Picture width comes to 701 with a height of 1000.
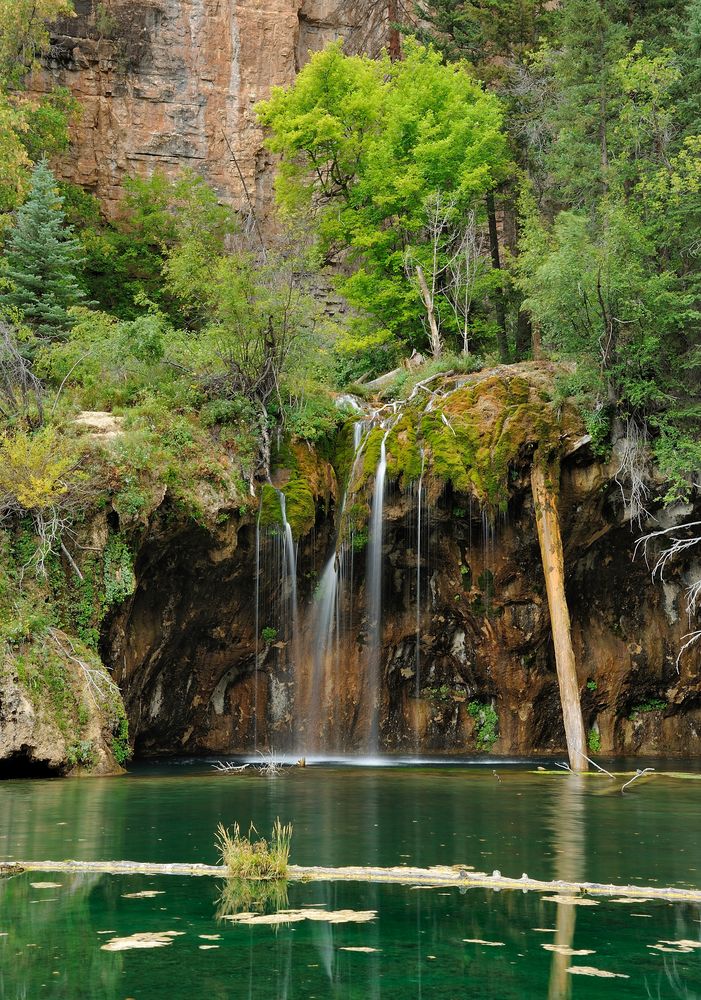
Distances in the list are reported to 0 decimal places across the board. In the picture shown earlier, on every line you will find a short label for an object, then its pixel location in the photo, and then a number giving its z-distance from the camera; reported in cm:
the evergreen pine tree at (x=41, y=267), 2972
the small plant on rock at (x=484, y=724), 2641
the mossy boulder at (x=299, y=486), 2528
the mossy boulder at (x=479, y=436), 2483
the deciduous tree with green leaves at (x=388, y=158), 3406
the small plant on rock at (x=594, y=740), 2684
